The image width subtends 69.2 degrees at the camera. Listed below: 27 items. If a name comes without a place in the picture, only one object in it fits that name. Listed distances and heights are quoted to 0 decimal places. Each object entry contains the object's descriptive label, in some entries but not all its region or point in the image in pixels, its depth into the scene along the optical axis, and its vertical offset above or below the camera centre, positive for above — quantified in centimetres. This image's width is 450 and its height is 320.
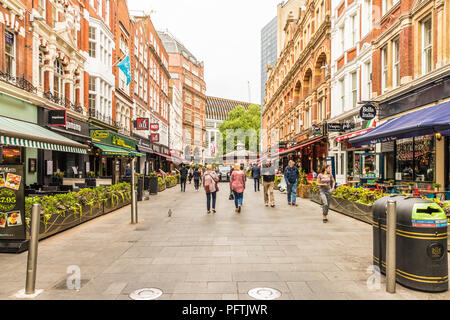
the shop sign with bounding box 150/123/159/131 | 3428 +344
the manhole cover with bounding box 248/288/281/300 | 397 -168
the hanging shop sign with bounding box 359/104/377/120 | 1498 +219
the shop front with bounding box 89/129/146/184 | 2094 +55
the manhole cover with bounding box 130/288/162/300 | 396 -168
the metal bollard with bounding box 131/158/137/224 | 912 -112
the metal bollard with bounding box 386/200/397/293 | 409 -110
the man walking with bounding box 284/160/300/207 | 1326 -72
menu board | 607 -86
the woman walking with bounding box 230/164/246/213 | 1141 -86
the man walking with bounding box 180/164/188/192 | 2120 -99
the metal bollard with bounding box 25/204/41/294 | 408 -120
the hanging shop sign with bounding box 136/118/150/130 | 3141 +349
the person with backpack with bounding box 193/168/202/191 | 2302 -133
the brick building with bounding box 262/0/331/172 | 2477 +722
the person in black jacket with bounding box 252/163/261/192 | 2073 -81
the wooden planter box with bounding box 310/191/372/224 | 918 -155
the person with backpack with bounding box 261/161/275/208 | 1279 -86
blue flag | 2223 +642
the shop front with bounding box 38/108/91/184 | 1612 +110
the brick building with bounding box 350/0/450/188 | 1120 +305
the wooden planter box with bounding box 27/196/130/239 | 730 -159
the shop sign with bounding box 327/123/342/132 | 1948 +194
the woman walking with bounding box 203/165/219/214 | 1125 -87
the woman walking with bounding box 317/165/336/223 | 940 -83
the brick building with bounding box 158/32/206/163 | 7089 +1654
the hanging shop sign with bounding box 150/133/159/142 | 3627 +249
